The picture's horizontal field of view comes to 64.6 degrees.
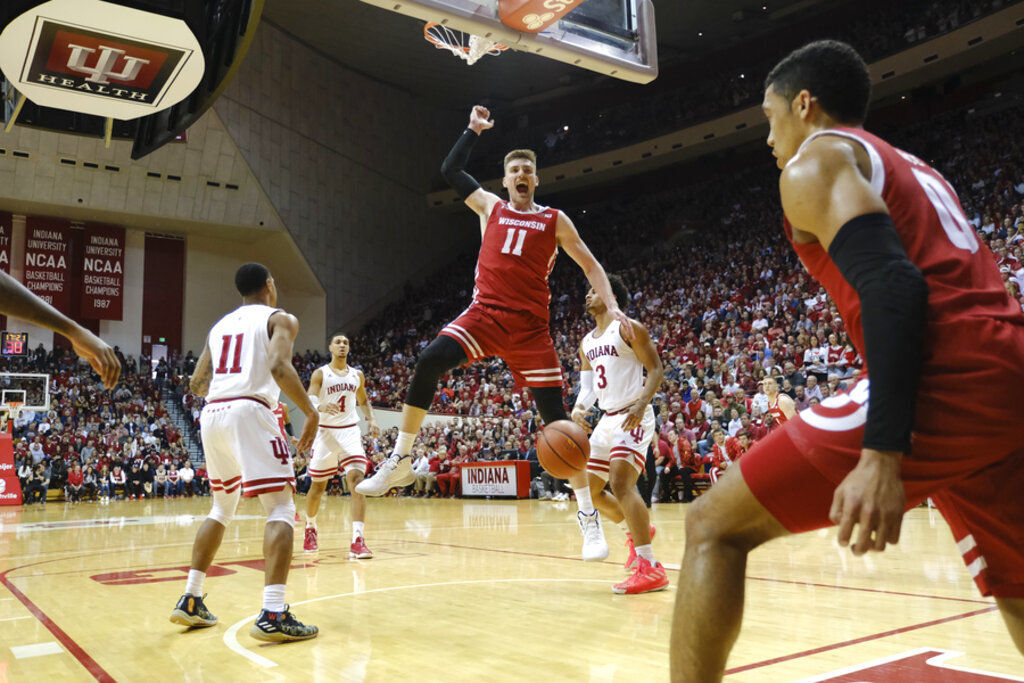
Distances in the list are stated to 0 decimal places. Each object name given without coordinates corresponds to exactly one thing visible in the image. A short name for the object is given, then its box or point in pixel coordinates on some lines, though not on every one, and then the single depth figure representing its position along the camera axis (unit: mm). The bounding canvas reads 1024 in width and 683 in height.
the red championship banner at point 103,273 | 28938
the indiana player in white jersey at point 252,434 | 4430
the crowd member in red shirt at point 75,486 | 20406
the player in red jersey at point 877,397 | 1663
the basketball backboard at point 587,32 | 7000
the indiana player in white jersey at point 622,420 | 5539
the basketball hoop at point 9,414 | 20820
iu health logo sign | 13234
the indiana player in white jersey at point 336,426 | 8453
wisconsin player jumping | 5250
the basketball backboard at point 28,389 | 23406
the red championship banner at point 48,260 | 27969
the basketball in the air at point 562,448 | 5492
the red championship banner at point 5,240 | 27328
